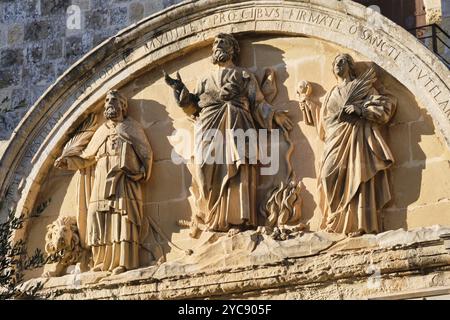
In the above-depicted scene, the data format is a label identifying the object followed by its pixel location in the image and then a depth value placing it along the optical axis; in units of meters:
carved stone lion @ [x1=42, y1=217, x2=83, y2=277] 14.41
